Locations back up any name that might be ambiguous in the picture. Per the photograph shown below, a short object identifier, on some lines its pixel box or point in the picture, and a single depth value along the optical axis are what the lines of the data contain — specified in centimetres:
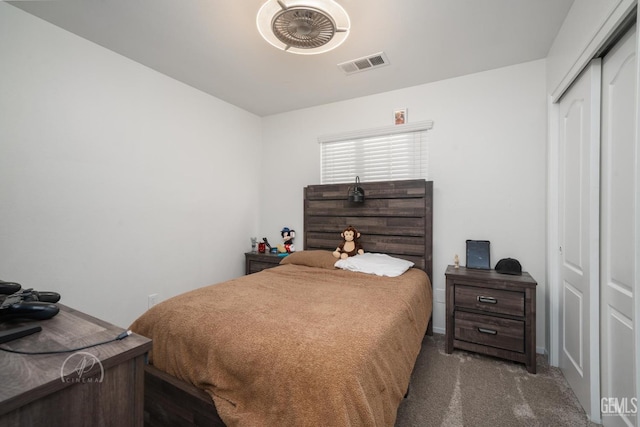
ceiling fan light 157
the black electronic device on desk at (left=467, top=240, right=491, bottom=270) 254
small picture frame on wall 297
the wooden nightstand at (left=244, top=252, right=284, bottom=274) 331
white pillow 244
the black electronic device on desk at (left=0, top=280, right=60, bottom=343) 82
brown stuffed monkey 293
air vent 239
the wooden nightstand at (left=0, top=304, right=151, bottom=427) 60
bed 106
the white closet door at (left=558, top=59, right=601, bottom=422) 159
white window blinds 294
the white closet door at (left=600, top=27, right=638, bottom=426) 130
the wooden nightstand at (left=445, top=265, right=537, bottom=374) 210
